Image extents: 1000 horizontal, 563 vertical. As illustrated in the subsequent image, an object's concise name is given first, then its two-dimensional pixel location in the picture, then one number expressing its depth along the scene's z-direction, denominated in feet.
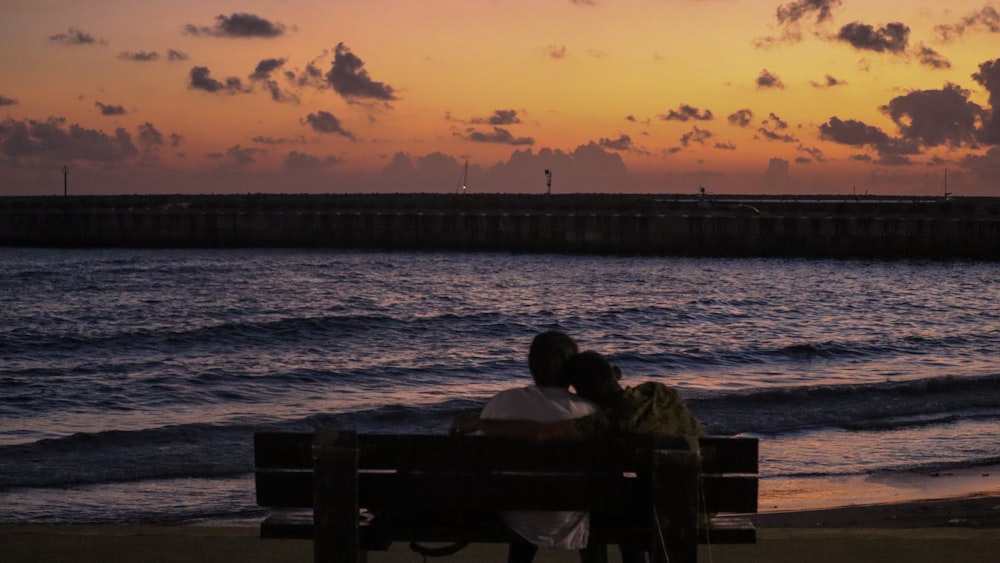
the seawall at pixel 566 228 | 225.15
